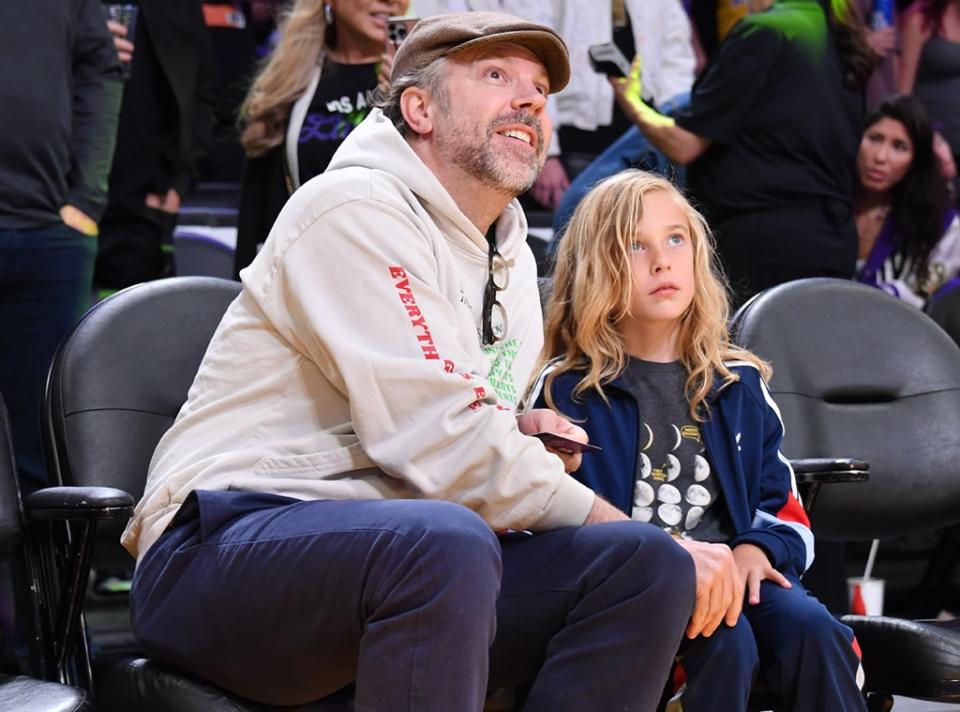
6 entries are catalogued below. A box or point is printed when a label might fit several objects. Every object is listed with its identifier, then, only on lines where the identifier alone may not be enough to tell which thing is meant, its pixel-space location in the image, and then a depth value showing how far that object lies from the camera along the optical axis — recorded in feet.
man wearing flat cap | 12.70
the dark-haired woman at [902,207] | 28.86
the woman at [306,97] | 23.88
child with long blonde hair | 15.26
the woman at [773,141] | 25.41
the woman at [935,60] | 31.71
